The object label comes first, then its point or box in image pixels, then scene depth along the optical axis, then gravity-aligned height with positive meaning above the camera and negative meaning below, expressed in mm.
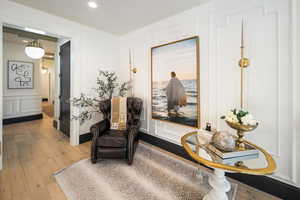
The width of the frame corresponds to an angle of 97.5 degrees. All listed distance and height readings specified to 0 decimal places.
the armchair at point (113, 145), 2061 -746
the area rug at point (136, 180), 1514 -1095
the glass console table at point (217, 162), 1037 -547
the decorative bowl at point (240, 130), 1259 -317
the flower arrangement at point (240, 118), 1255 -206
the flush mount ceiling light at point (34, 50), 2679 +996
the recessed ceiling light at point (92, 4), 2021 +1492
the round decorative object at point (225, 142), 1146 -393
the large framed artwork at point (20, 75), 4227 +776
